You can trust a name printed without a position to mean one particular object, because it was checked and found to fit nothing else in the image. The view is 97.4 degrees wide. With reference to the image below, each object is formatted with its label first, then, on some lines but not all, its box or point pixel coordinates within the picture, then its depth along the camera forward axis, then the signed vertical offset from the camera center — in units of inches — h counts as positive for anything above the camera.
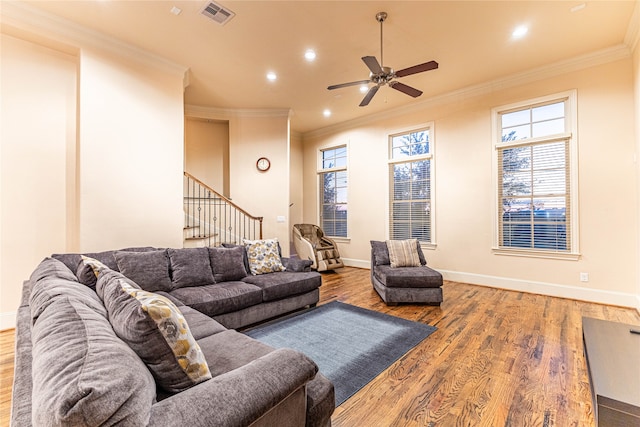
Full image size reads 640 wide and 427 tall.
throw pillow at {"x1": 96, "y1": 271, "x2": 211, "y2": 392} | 40.8 -18.8
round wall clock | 235.0 +42.8
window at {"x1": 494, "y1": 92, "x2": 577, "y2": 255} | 163.2 +22.3
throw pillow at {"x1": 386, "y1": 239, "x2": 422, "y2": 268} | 167.2 -24.0
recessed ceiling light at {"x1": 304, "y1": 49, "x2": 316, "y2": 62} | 149.6 +86.7
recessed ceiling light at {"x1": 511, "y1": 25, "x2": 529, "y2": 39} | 131.3 +86.6
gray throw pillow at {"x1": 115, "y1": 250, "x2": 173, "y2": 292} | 108.0 -21.2
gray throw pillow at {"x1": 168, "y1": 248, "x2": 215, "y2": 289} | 118.6 -23.2
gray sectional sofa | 27.7 -19.3
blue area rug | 87.9 -49.0
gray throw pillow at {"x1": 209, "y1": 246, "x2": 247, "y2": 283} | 130.3 -23.6
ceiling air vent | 116.9 +86.7
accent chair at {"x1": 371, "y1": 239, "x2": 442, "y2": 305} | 148.3 -33.6
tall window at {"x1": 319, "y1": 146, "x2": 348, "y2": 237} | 273.6 +22.8
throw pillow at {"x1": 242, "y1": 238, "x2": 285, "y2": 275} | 144.5 -22.3
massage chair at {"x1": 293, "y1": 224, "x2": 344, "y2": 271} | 237.1 -29.2
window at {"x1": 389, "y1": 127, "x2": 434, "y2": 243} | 218.1 +22.2
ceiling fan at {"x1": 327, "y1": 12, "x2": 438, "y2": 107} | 120.4 +63.2
